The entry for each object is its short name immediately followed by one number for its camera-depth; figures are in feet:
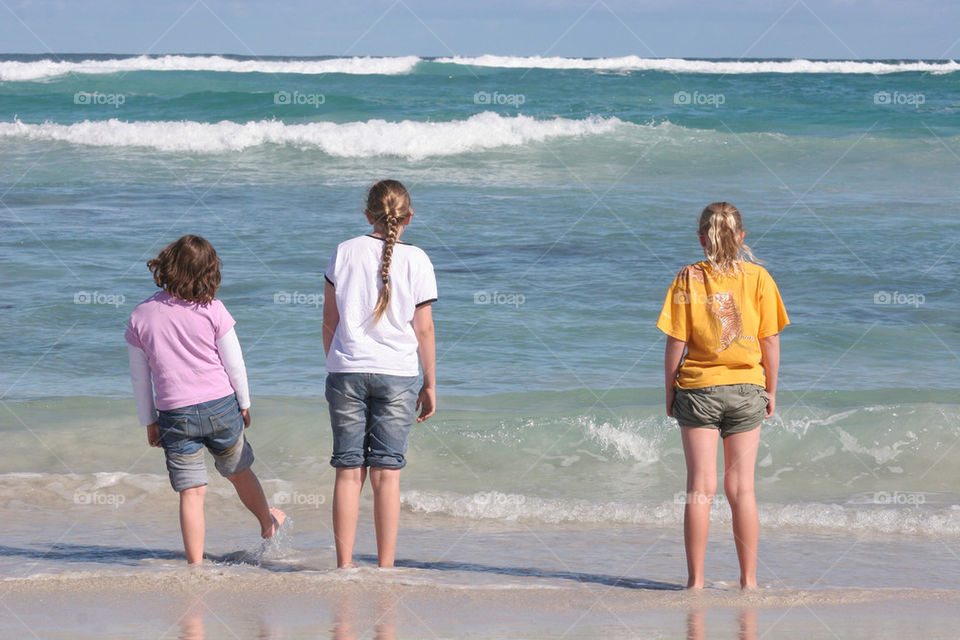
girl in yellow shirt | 25.34
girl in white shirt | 25.62
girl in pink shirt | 25.86
